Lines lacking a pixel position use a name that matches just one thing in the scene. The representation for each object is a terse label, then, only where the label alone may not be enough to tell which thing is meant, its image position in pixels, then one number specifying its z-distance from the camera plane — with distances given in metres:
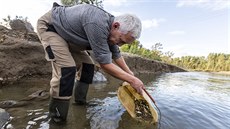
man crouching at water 1.29
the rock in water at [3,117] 1.49
